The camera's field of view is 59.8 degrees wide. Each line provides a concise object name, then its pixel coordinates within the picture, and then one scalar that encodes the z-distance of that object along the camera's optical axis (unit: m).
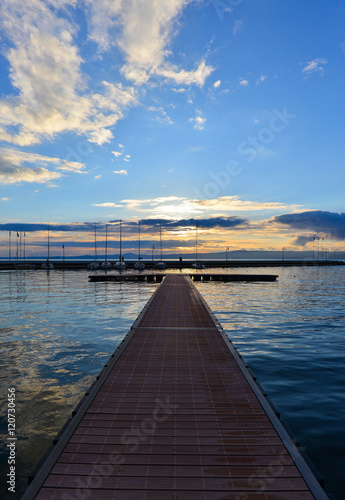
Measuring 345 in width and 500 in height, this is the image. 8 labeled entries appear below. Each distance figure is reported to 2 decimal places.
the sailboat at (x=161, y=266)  87.41
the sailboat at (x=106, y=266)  87.44
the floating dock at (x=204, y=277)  53.94
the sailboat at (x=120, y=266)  88.25
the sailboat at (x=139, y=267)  85.94
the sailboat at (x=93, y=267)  85.31
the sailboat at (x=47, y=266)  88.50
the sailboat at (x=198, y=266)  92.75
